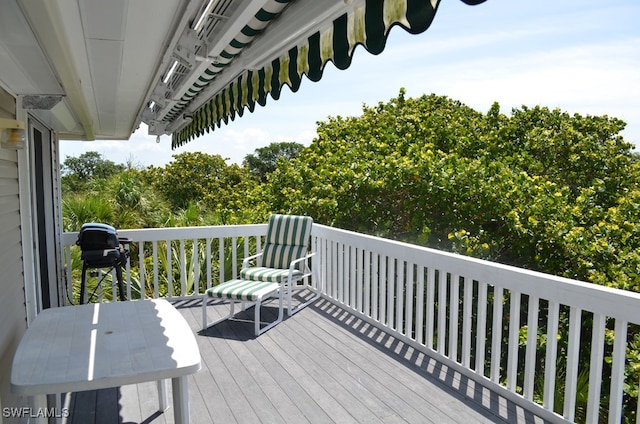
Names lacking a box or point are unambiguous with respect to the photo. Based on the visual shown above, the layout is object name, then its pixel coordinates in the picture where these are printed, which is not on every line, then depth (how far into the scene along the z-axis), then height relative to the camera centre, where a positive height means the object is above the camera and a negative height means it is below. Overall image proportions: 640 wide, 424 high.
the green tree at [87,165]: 29.28 +1.42
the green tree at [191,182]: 20.75 +0.19
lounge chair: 4.99 -1.03
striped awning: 1.66 +0.69
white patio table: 2.20 -0.89
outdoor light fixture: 2.41 +0.27
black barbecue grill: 4.83 -0.64
